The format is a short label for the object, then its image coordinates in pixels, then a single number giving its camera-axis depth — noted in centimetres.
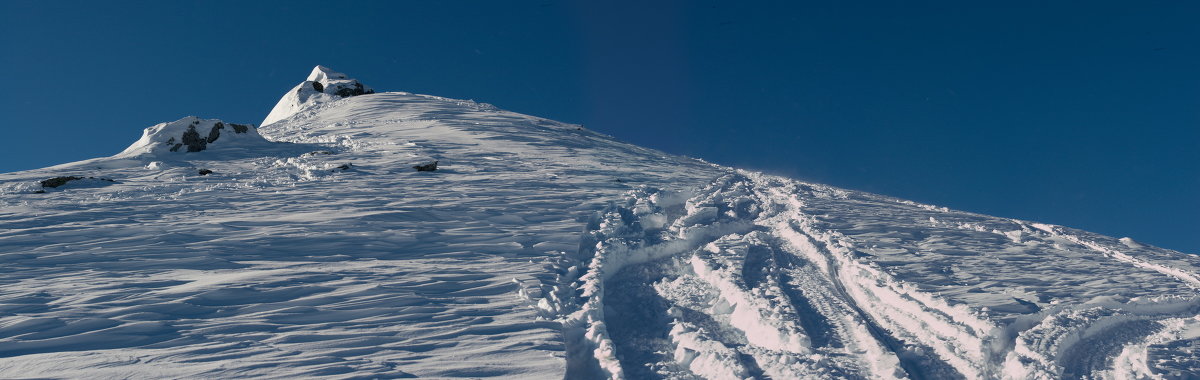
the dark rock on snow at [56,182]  1263
